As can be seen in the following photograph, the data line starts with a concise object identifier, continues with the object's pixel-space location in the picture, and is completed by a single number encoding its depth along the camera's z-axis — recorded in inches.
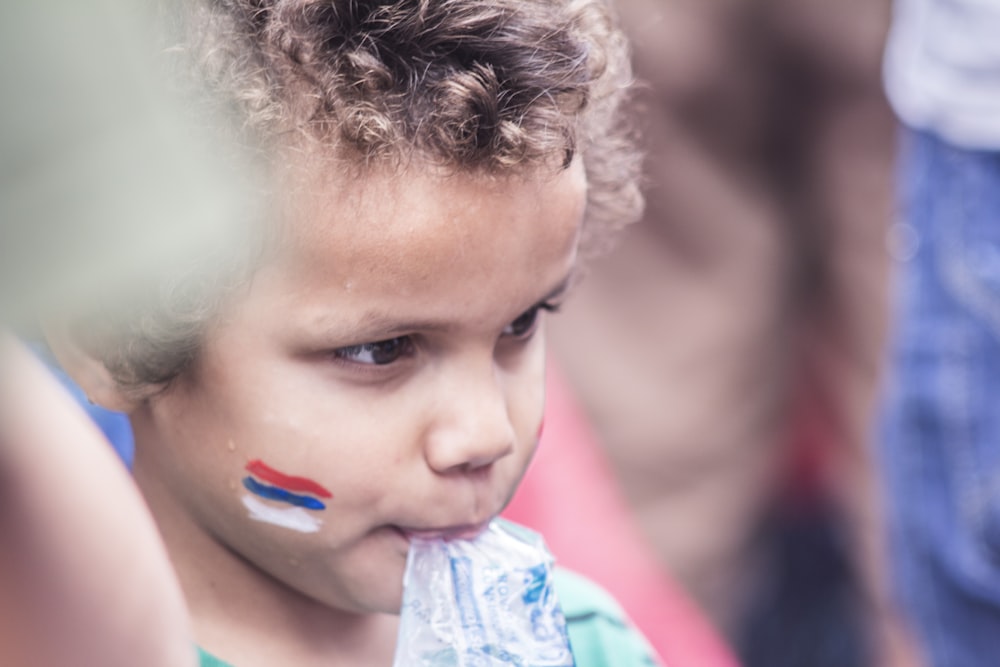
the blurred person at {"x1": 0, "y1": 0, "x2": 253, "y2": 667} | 47.3
